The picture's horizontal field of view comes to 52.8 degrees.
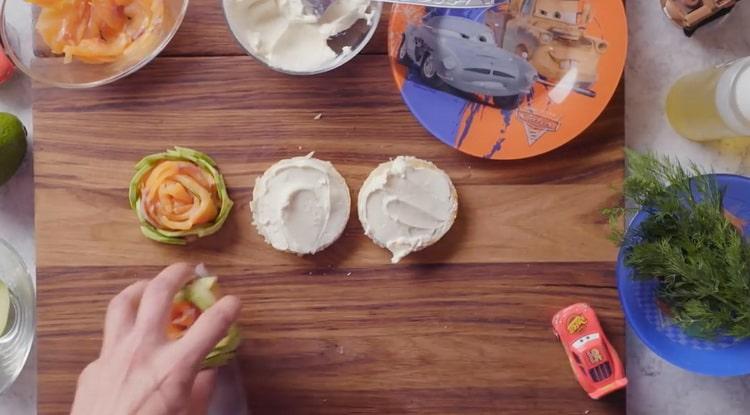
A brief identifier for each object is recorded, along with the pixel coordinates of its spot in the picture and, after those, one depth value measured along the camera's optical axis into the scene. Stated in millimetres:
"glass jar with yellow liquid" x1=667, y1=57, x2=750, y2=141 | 1142
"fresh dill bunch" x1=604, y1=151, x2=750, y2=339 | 1080
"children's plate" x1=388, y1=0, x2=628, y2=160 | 1221
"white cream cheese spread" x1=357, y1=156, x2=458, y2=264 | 1211
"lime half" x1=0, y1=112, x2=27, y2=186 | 1223
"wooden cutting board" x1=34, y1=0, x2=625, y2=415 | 1232
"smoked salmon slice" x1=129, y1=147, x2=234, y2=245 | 1179
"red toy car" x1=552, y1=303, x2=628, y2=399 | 1217
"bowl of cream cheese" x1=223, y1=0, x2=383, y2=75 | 1201
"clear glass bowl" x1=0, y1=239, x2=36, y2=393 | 1261
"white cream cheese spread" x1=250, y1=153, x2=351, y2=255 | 1205
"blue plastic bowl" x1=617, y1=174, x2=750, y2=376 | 1186
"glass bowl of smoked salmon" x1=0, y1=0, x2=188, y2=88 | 1185
